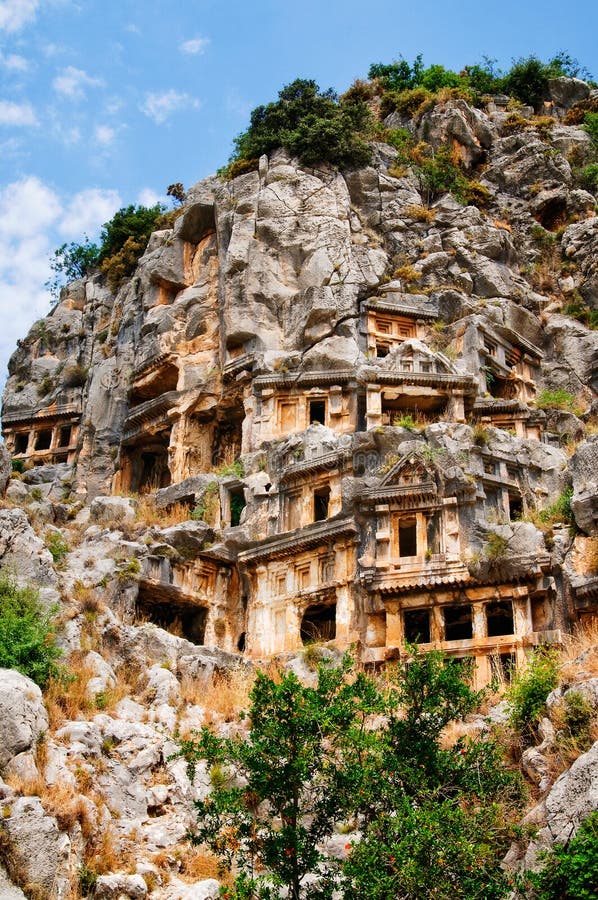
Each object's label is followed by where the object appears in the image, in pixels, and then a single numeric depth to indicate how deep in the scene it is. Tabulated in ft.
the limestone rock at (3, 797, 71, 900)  47.80
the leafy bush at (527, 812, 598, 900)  40.11
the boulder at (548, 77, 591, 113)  177.37
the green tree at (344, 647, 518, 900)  41.34
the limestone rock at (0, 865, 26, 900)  46.42
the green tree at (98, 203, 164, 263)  165.78
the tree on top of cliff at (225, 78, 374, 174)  143.95
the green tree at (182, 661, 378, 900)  43.78
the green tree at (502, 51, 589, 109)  179.42
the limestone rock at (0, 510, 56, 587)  75.87
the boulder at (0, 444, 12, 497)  94.17
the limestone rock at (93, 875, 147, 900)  49.21
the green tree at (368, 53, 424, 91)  180.55
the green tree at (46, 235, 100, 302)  174.40
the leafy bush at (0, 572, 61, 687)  63.55
